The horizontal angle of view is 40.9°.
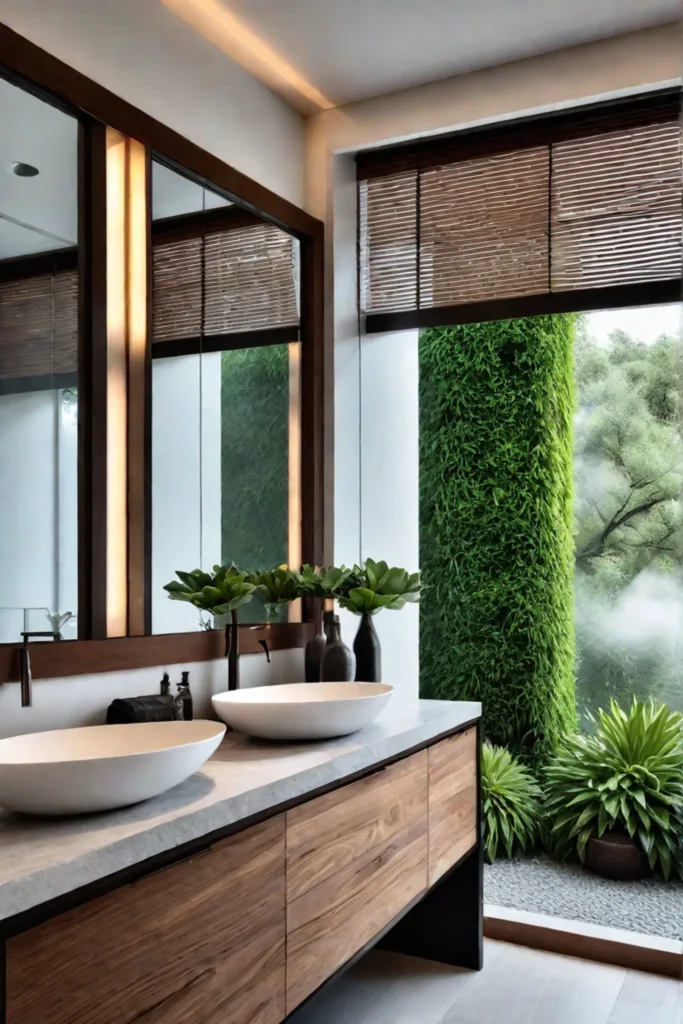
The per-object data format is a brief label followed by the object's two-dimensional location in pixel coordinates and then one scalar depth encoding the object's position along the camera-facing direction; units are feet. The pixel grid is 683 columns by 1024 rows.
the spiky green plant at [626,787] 11.58
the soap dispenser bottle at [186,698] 7.65
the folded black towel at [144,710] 7.02
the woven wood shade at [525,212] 9.78
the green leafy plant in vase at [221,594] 7.97
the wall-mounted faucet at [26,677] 5.98
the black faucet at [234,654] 8.20
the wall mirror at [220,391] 8.29
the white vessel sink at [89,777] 4.39
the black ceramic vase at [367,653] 9.31
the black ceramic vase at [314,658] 9.15
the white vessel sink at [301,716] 6.49
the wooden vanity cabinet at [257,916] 4.14
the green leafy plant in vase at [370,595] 9.26
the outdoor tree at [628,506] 13.91
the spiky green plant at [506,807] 12.39
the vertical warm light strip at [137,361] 7.83
